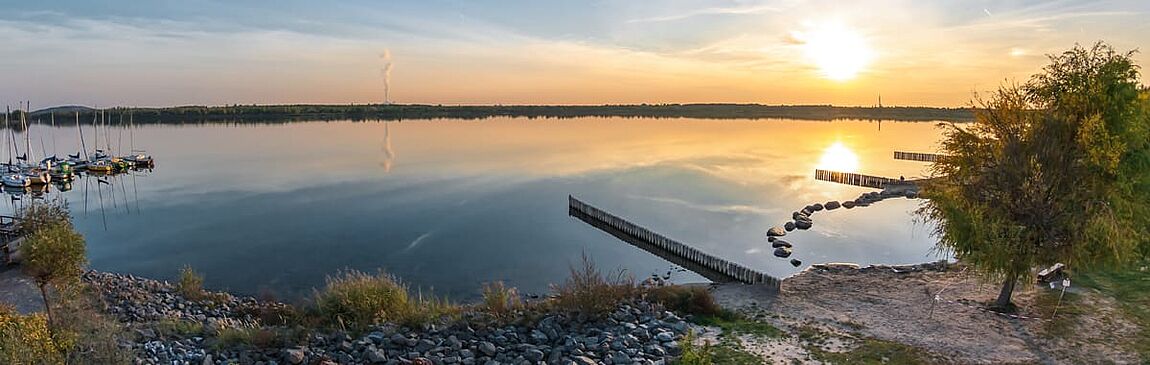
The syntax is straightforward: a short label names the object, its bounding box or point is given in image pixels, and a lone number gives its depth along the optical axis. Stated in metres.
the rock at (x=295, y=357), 12.10
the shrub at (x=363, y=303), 14.80
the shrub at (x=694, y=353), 11.68
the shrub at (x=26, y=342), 8.12
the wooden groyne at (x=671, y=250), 20.93
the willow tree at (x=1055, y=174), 13.70
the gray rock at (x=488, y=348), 12.66
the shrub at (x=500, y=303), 14.94
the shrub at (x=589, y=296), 14.90
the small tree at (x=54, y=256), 13.16
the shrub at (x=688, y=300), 15.69
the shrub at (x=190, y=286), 19.18
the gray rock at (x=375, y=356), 12.27
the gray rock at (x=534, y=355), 12.43
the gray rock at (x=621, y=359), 12.15
